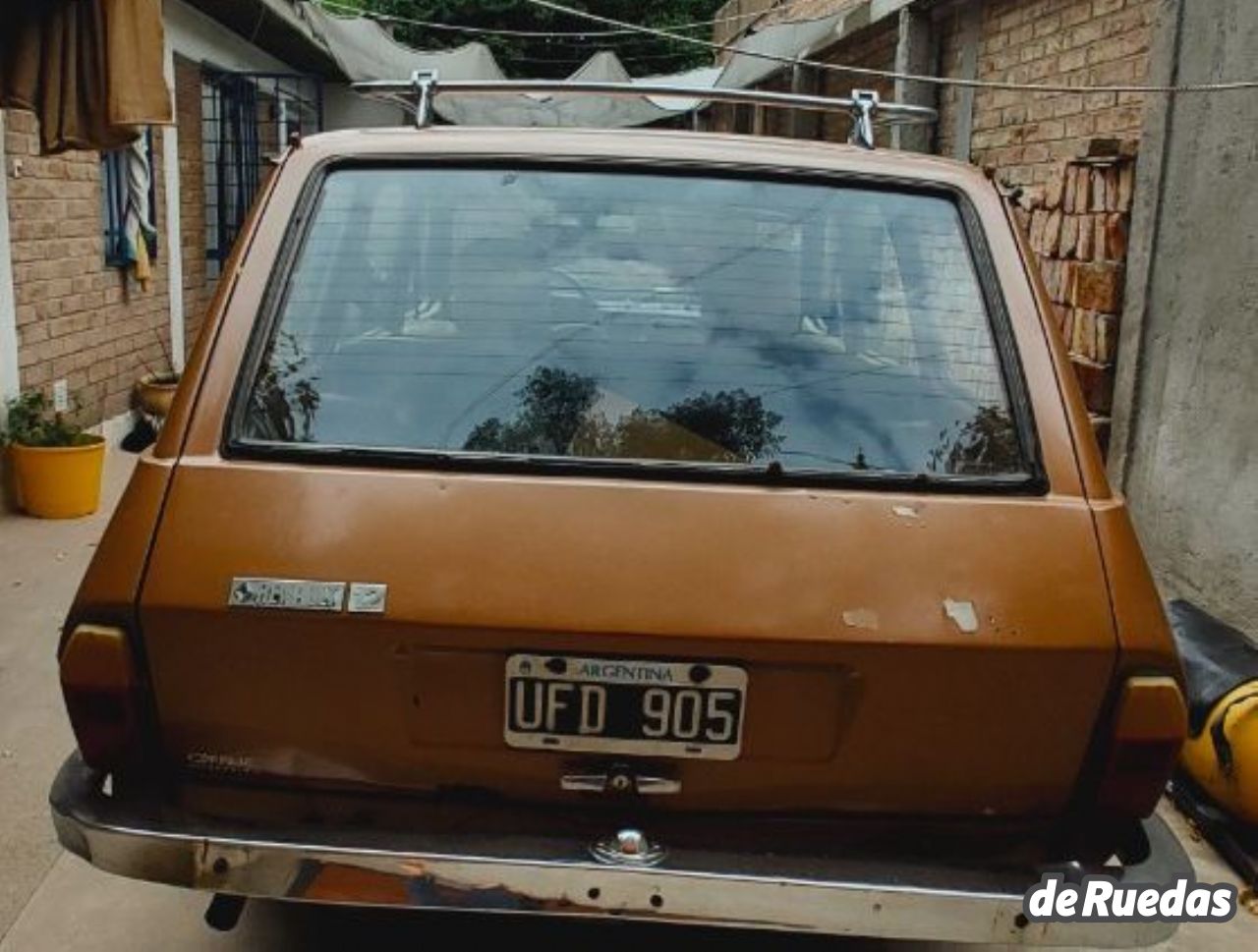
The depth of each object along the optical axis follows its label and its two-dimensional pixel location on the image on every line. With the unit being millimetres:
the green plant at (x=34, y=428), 6191
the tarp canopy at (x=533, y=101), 10586
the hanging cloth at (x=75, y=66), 5234
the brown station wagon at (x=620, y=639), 2094
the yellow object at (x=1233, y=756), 3430
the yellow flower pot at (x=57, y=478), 6152
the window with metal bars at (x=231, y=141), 10445
